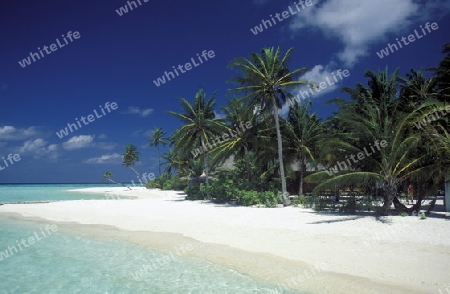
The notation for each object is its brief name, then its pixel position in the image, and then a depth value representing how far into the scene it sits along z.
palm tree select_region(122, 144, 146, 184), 59.88
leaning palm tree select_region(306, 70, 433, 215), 11.73
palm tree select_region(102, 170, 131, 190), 56.86
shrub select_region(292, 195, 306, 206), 17.69
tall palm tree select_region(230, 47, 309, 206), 18.03
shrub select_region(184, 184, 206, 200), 24.47
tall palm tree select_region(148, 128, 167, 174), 59.67
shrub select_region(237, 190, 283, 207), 18.00
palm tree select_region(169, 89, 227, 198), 24.38
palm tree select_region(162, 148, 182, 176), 47.41
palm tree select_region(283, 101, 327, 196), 20.38
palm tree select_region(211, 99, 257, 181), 21.31
